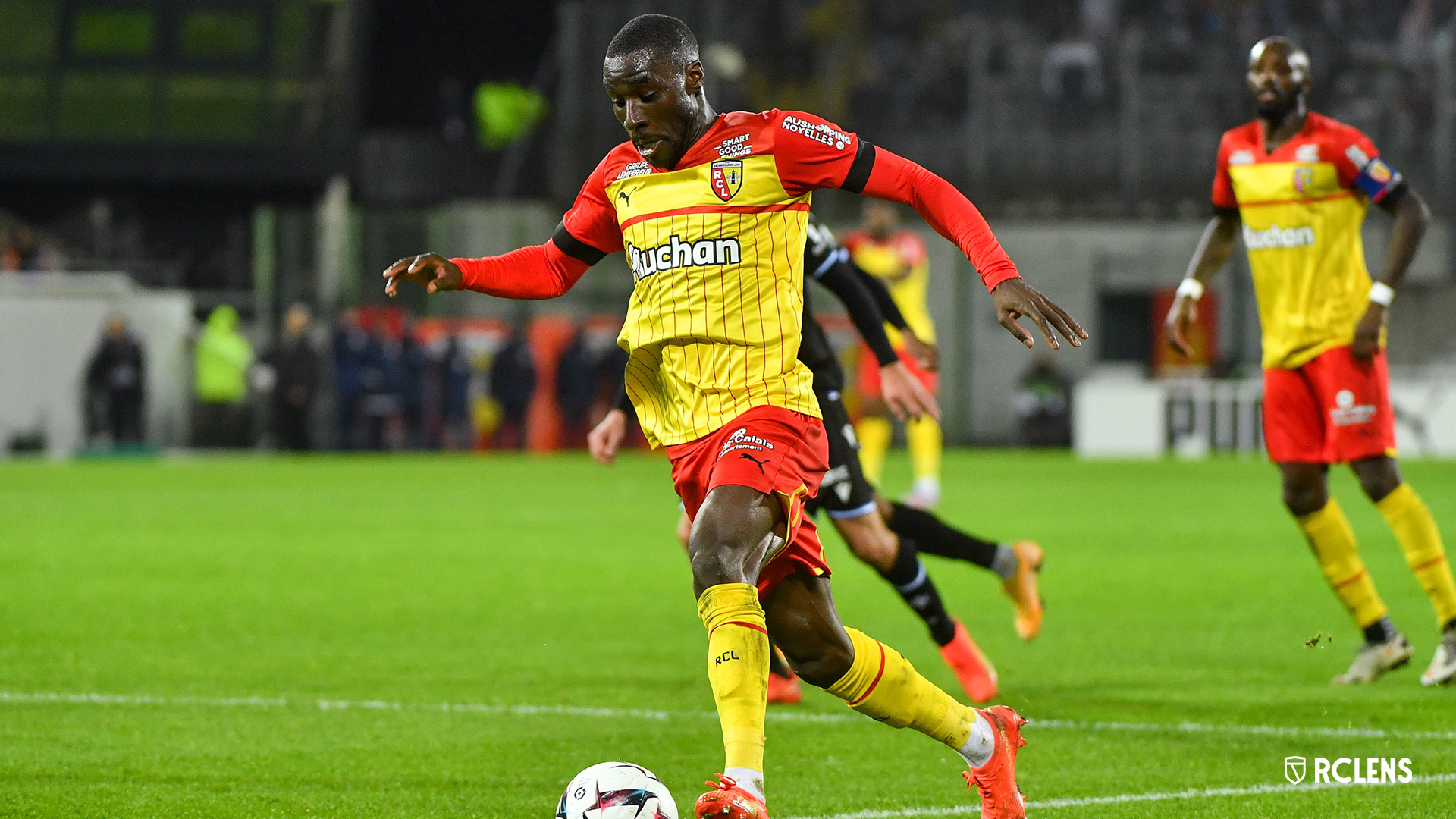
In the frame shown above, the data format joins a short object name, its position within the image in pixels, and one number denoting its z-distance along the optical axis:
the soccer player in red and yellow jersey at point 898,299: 27.70
